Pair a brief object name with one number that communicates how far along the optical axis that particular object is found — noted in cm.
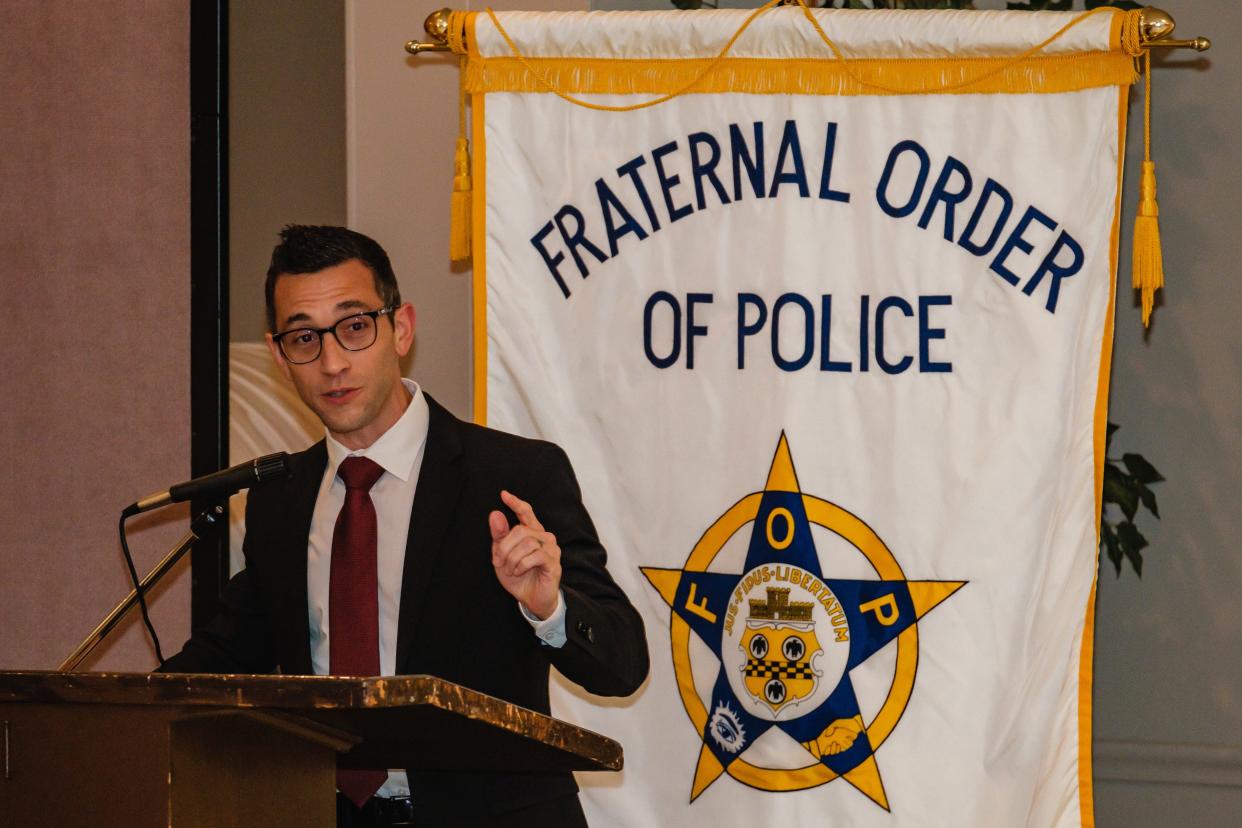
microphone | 536
